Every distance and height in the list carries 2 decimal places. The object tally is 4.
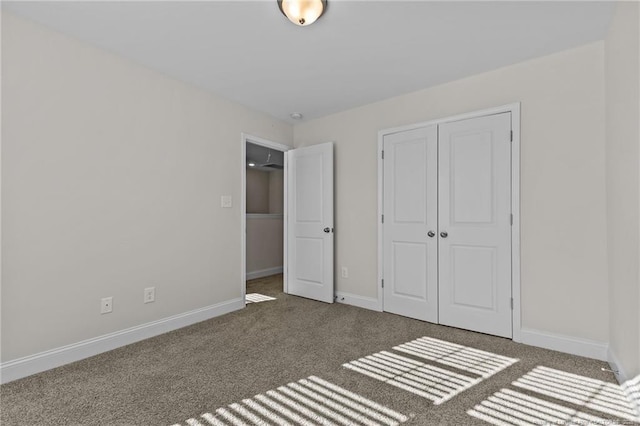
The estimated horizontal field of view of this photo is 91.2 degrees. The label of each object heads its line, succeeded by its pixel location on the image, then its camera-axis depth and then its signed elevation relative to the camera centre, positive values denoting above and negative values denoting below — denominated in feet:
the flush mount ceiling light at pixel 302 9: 6.20 +4.11
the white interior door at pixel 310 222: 12.64 -0.40
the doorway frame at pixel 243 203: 11.82 +0.37
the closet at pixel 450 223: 8.96 -0.35
